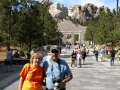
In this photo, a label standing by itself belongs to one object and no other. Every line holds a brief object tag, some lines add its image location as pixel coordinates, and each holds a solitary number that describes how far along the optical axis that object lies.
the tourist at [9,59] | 11.30
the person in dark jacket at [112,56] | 15.11
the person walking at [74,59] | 14.00
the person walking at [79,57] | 14.15
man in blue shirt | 3.19
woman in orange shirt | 3.18
